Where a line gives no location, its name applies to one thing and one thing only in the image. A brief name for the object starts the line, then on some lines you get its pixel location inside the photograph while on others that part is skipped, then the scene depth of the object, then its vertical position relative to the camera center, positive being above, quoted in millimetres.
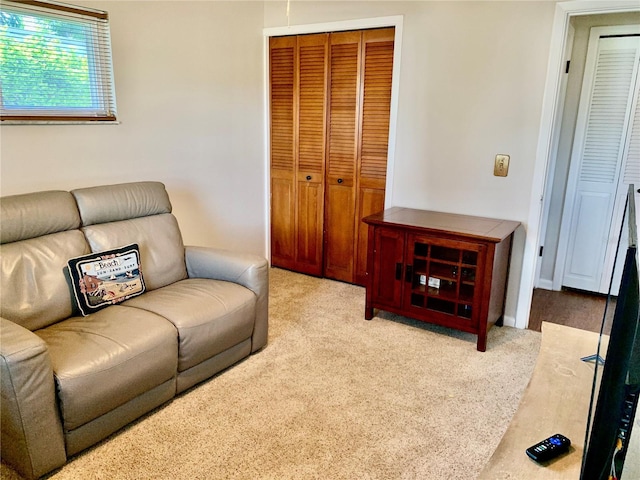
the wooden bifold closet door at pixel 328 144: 3592 -101
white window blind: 2414 +329
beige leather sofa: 1732 -883
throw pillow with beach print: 2289 -751
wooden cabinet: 2844 -835
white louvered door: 3502 -147
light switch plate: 3123 -194
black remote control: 1271 -833
